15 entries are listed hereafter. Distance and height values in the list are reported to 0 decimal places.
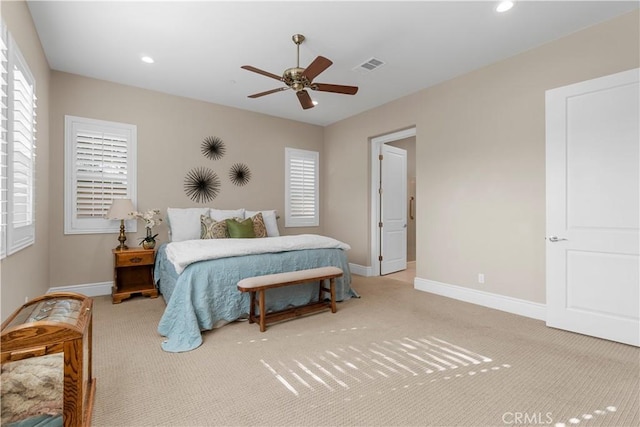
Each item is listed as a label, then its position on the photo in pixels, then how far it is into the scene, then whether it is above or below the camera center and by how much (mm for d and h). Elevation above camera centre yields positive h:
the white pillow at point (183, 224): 4180 -143
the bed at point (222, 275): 2742 -618
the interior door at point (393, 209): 5418 +101
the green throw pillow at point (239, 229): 4187 -208
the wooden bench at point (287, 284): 2885 -694
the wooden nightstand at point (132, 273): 3789 -805
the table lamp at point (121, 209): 3820 +53
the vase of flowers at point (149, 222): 4043 -120
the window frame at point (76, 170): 3846 +567
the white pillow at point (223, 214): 4504 -3
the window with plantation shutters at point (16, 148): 2006 +490
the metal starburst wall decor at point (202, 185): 4691 +455
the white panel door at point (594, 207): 2564 +72
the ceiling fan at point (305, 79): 2668 +1276
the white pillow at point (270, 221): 4801 -111
